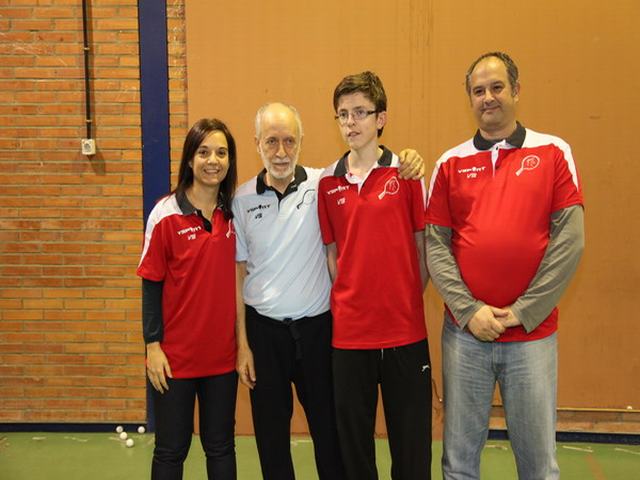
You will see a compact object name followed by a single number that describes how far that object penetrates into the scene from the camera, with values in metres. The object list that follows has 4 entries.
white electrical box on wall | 3.82
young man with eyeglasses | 2.35
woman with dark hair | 2.40
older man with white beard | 2.45
